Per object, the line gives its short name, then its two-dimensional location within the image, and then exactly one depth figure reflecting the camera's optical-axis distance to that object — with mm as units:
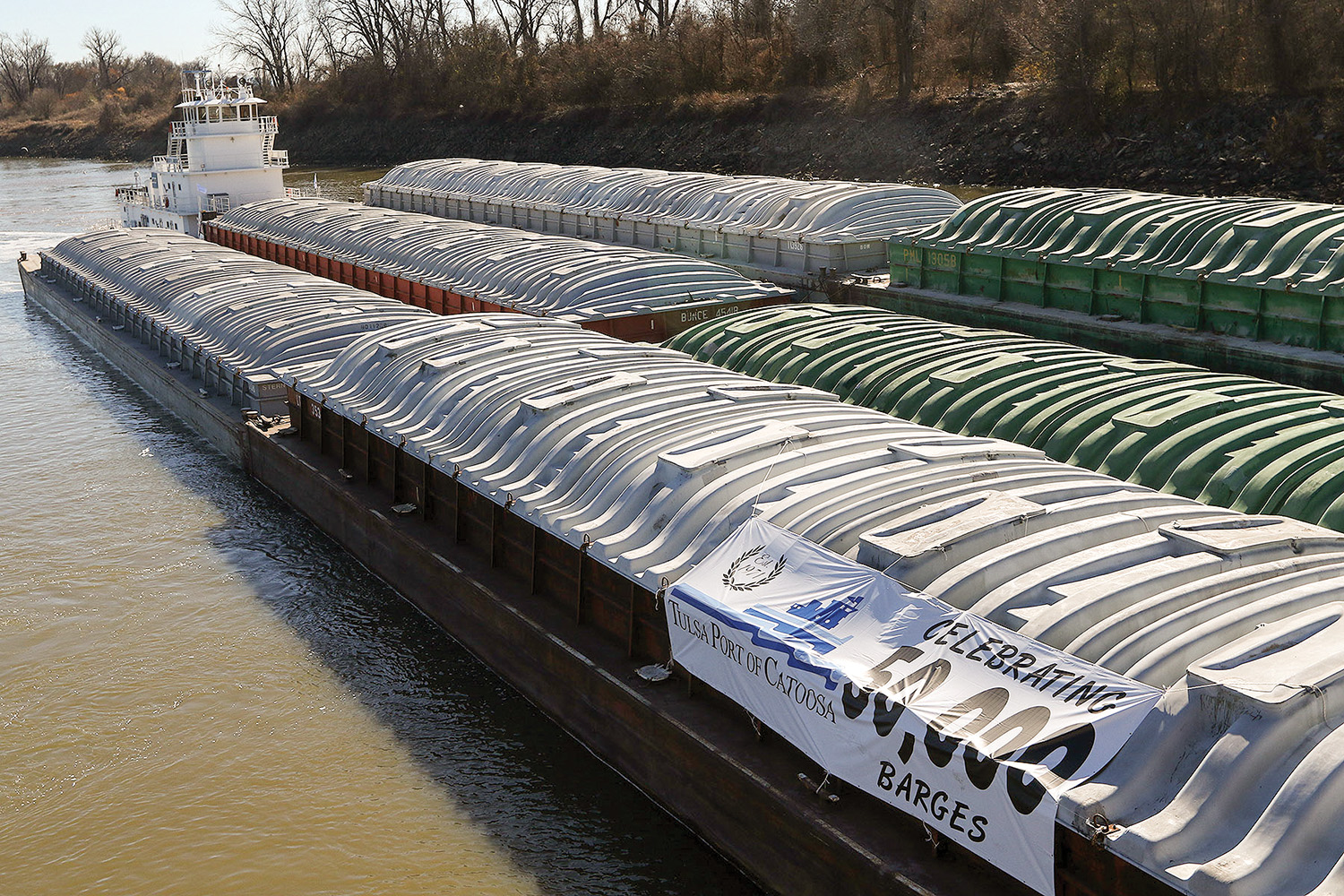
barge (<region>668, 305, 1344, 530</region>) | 12859
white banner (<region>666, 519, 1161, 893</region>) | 7758
